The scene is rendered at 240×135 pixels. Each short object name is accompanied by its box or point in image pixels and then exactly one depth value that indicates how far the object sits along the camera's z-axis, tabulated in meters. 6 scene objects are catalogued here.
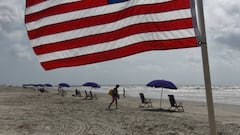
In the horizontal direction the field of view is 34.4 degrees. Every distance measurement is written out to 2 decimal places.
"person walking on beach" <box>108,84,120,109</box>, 21.35
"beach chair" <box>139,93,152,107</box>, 23.94
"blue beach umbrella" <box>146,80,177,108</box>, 21.20
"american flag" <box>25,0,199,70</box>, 3.41
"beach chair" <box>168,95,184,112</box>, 20.98
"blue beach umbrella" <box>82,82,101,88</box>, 36.25
